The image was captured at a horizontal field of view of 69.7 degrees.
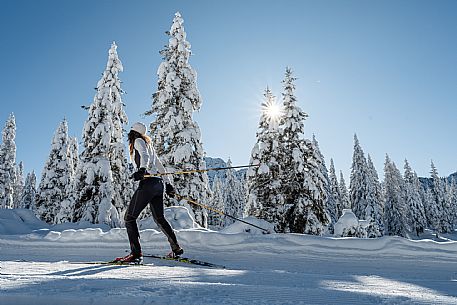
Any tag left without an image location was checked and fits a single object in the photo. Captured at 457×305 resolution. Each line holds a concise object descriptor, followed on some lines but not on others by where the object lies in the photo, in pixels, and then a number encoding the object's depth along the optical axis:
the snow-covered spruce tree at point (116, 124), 21.67
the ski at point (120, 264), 4.76
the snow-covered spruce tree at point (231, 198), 67.25
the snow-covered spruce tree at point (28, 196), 56.51
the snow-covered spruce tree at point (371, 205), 44.86
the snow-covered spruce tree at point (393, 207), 53.34
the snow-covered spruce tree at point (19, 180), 80.42
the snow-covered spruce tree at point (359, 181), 46.59
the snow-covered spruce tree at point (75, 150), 43.41
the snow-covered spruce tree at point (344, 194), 62.80
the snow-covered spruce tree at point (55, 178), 30.80
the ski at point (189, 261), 5.01
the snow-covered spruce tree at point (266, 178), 18.88
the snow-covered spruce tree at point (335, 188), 52.28
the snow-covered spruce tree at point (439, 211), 70.06
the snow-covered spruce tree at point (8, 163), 40.72
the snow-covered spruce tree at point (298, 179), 18.34
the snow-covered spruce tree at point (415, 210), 59.12
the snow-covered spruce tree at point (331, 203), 41.54
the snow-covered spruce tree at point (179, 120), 18.08
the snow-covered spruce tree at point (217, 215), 67.01
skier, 5.11
